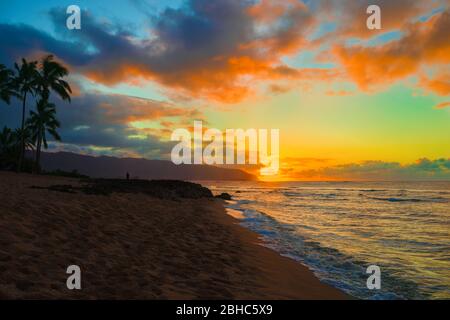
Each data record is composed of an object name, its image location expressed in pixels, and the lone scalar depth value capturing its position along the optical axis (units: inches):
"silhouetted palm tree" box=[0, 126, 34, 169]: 1750.1
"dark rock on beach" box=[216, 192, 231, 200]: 1811.0
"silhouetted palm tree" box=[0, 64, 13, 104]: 1599.4
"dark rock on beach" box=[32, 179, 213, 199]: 847.1
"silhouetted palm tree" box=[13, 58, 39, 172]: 1630.8
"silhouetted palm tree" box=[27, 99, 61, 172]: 1690.8
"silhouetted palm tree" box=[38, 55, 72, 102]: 1685.5
